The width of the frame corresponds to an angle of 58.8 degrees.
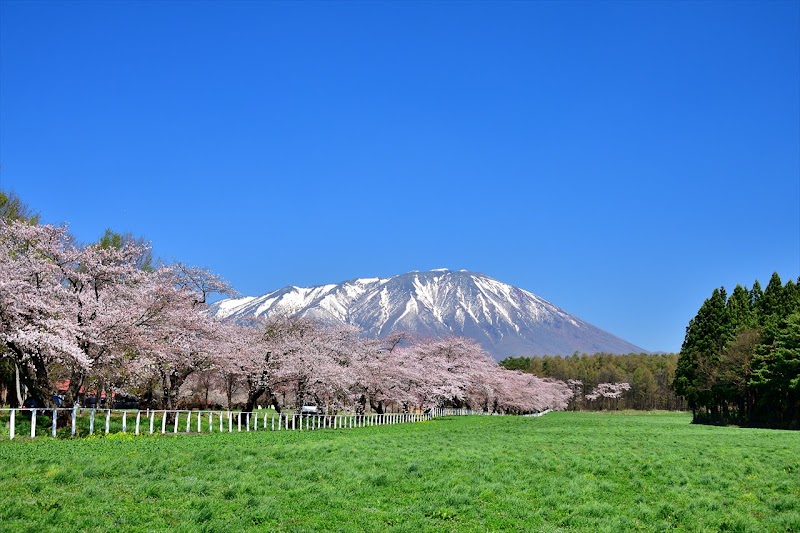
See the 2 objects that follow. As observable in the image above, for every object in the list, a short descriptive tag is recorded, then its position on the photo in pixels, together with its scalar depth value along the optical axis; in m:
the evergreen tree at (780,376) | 51.41
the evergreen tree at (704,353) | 70.00
